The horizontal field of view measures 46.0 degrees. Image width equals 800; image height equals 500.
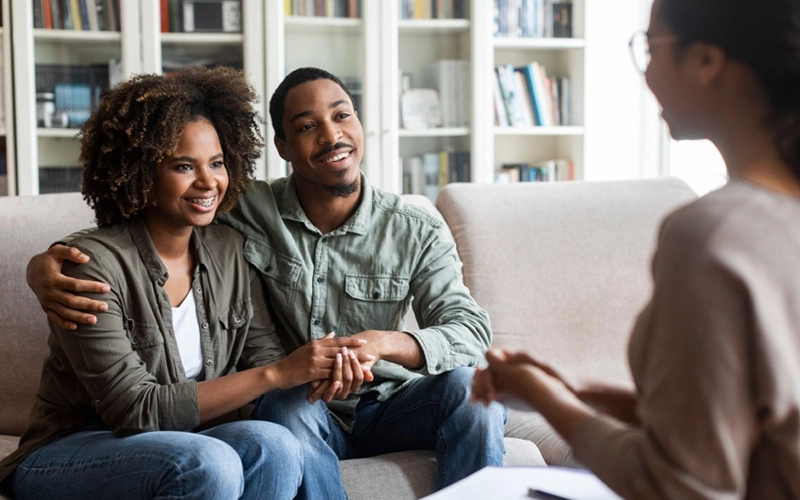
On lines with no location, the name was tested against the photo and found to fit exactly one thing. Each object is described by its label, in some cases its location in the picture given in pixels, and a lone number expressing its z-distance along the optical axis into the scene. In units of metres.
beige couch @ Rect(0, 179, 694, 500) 2.00
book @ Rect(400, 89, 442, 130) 3.62
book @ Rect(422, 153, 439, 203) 3.66
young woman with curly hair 1.44
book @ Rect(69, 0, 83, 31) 3.41
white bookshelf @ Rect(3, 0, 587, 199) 3.39
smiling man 1.64
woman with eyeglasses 0.70
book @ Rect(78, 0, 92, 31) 3.41
